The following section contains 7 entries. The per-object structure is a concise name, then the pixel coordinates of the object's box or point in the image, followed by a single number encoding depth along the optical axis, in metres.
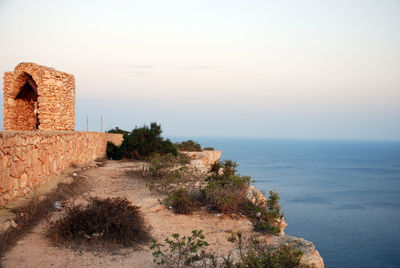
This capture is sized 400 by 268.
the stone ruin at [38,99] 12.05
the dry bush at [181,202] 6.48
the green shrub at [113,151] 16.39
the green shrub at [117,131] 25.15
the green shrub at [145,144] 14.91
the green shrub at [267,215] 5.85
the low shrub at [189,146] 23.00
